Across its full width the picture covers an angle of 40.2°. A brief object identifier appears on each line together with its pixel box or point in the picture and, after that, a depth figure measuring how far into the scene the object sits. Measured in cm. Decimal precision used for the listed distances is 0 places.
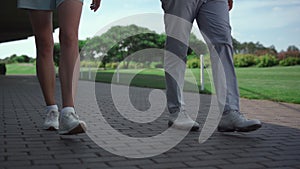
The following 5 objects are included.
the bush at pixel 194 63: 2930
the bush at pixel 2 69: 3403
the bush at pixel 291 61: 2675
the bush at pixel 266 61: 2873
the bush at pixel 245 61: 3031
